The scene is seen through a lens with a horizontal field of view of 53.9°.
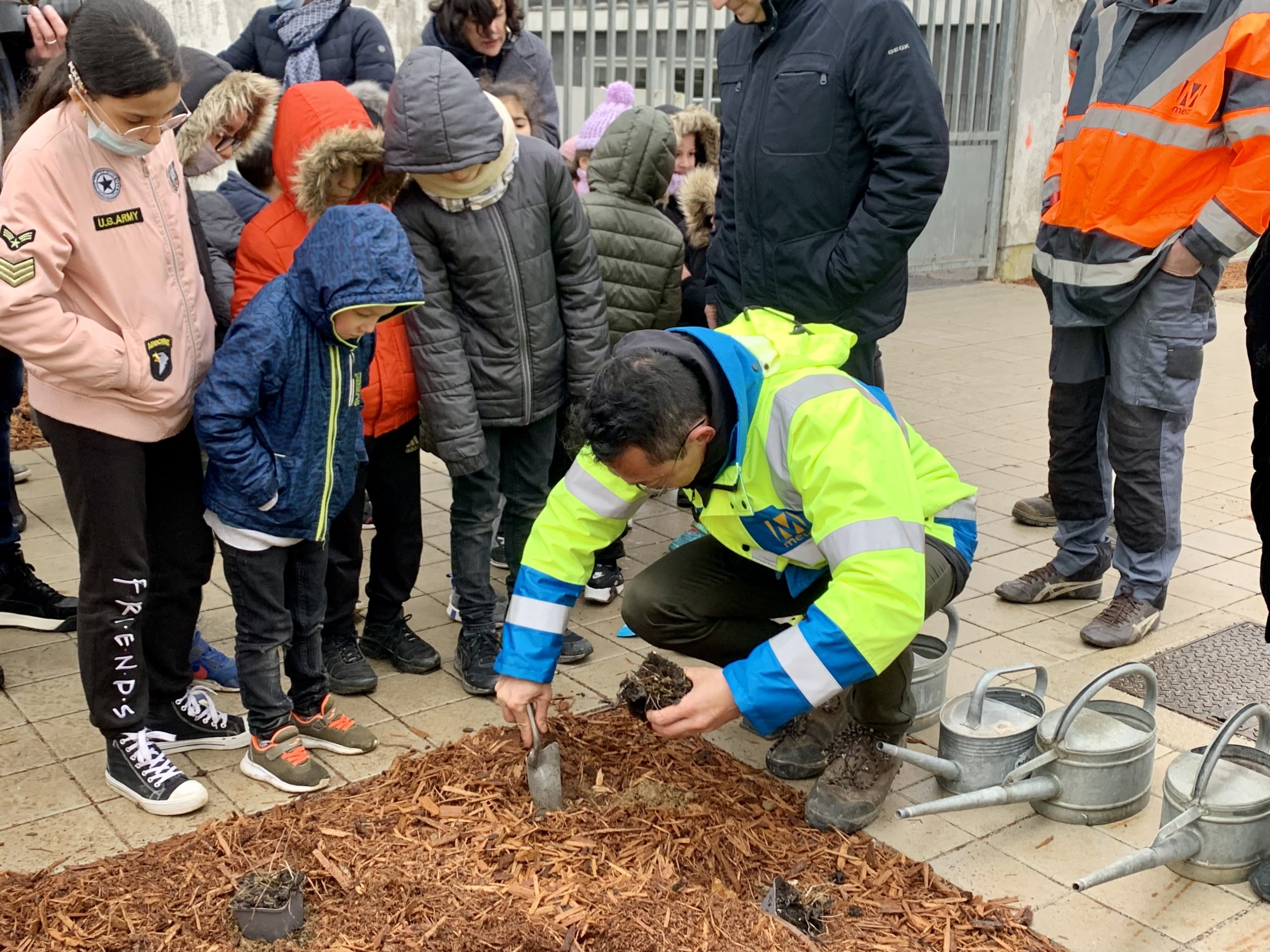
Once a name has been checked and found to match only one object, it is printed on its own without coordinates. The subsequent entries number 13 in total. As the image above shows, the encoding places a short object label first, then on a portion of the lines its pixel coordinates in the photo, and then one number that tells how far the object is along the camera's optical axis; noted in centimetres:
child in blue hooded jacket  319
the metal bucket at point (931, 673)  364
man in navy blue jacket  399
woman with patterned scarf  558
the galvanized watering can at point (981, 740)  329
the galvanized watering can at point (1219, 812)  286
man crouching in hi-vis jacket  269
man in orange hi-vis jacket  405
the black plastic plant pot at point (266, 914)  274
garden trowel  326
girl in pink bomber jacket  292
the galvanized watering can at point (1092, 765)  314
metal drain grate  395
